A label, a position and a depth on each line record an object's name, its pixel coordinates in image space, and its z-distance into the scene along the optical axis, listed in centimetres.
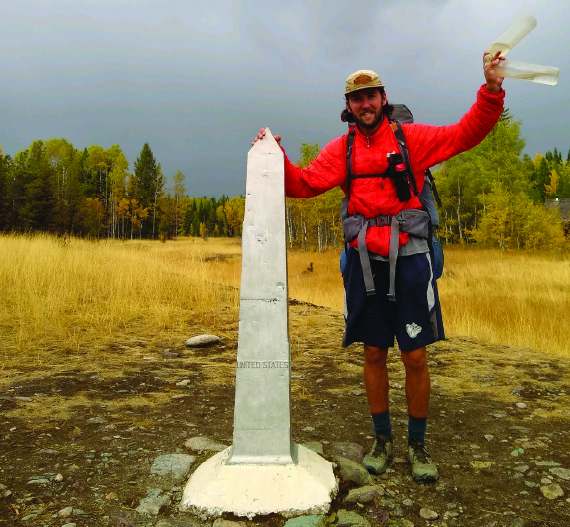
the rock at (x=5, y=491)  250
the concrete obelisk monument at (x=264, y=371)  253
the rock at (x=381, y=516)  235
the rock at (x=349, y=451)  312
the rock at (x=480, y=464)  299
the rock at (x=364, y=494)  255
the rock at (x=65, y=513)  233
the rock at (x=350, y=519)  232
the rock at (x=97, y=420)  364
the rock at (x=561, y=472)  281
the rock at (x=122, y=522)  229
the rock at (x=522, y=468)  291
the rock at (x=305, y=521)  229
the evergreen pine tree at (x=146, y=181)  5766
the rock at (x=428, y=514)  240
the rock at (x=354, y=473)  277
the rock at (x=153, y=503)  243
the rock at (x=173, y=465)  283
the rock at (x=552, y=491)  260
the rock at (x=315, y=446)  319
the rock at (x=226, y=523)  228
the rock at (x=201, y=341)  643
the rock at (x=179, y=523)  229
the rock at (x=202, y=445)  321
